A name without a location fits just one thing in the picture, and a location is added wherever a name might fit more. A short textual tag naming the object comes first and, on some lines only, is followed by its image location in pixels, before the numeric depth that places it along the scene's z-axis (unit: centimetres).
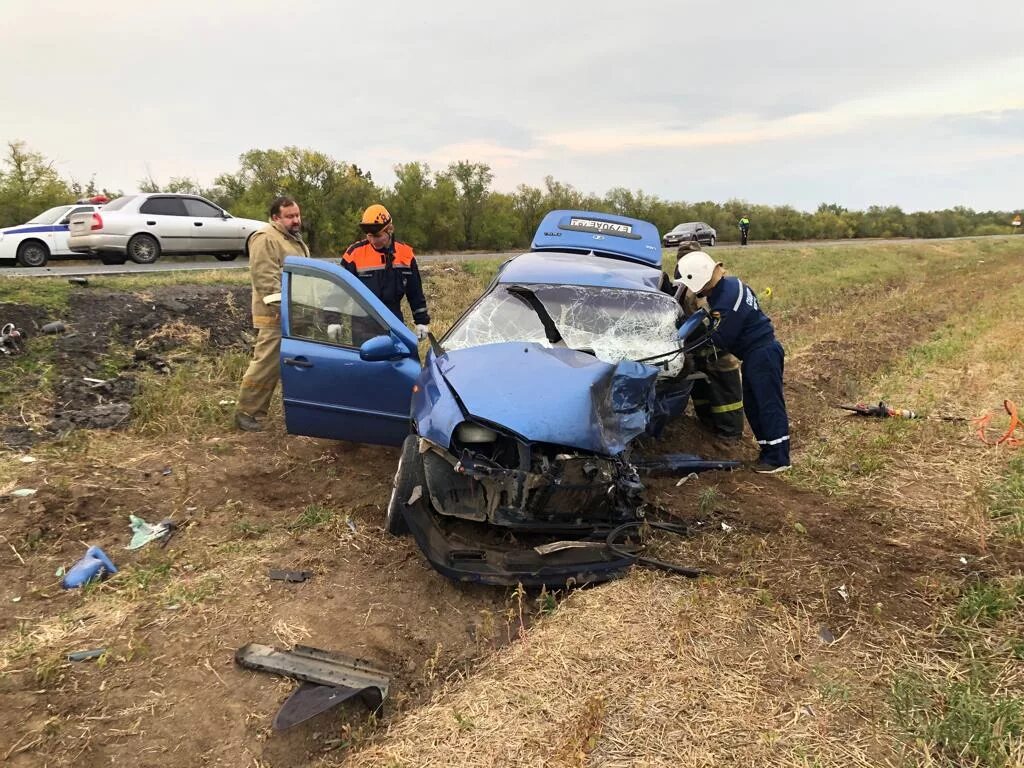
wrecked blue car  301
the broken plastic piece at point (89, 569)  316
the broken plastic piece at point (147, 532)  356
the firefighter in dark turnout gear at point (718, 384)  502
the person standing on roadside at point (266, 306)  502
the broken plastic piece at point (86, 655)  260
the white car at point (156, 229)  1151
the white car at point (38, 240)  1192
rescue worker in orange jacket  517
